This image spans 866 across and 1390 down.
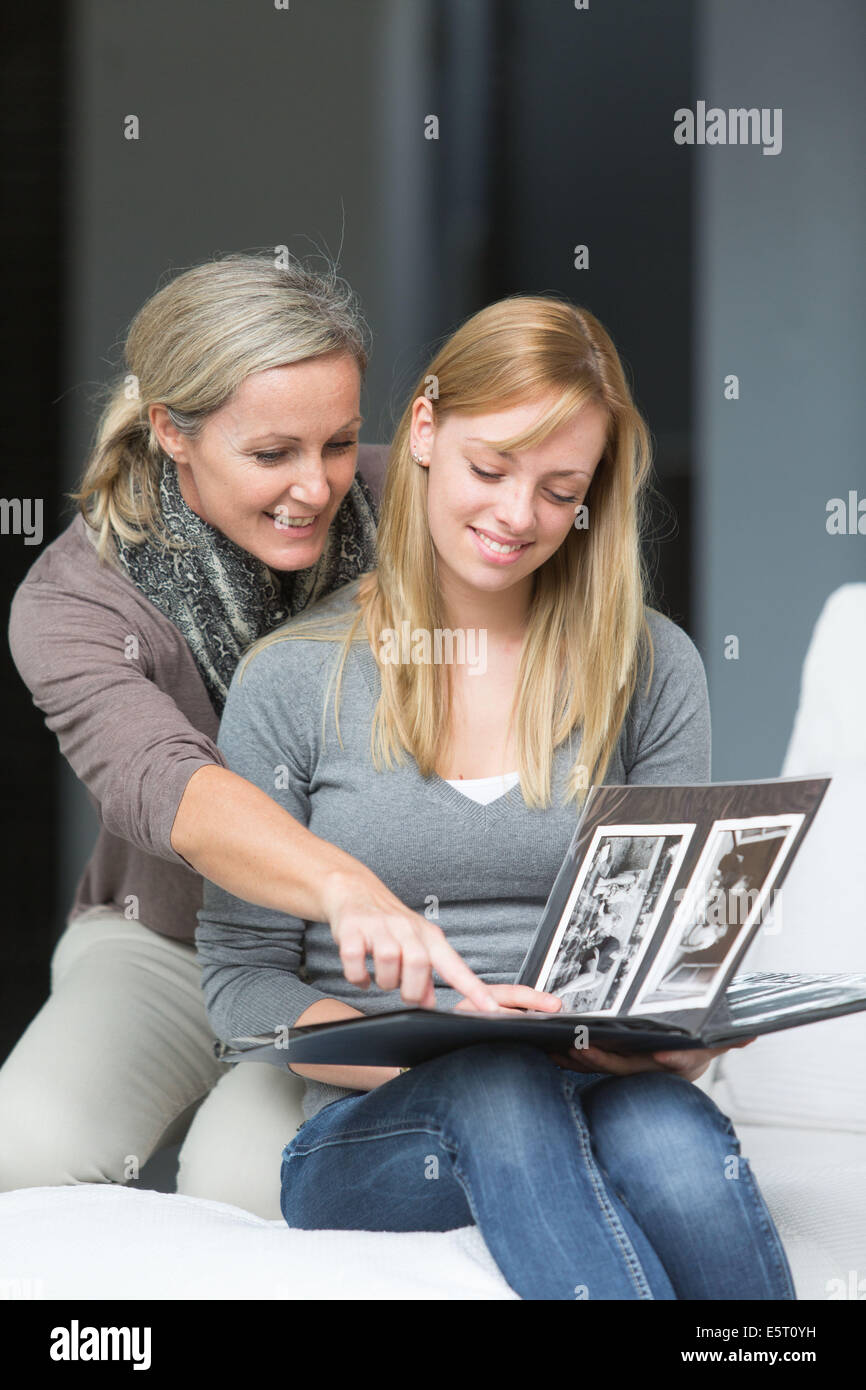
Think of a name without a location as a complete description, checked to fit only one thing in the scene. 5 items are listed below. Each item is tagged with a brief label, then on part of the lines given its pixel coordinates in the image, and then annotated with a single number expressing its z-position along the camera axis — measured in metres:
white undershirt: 2.86
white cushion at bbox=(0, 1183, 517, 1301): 2.63
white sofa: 2.64
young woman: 2.67
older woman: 2.91
